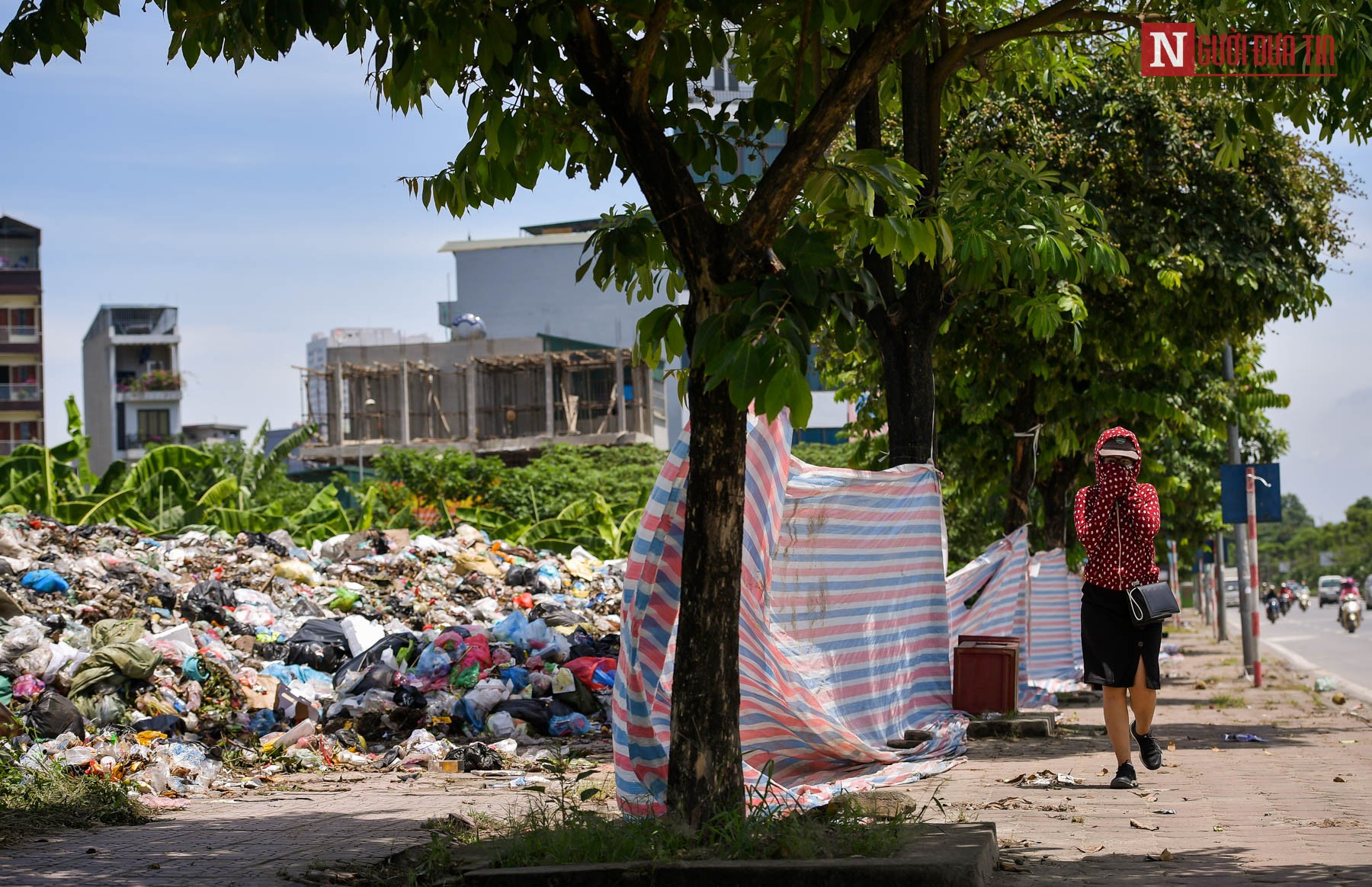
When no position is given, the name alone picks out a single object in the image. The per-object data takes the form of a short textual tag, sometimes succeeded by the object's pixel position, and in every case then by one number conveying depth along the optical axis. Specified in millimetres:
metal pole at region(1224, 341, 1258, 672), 19875
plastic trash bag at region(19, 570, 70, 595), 15406
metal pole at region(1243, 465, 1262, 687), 17109
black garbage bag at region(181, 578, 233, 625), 15742
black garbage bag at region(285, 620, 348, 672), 14383
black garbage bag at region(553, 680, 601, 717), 13039
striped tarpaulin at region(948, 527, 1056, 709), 14078
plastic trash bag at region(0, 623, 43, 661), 11844
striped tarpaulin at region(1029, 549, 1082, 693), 17641
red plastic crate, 11312
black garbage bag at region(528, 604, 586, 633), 17000
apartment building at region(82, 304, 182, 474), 85812
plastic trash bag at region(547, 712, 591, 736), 12625
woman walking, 8086
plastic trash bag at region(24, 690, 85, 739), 10781
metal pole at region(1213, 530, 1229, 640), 39031
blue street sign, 17281
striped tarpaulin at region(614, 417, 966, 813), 6691
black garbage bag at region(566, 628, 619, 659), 14502
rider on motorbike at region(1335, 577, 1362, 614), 44400
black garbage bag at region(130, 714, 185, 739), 11148
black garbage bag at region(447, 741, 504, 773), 10836
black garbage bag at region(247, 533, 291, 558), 21562
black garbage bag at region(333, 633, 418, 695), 13039
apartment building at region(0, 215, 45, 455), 76062
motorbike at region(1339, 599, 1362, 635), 40188
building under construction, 62625
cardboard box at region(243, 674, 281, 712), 12266
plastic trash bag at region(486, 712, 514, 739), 12242
